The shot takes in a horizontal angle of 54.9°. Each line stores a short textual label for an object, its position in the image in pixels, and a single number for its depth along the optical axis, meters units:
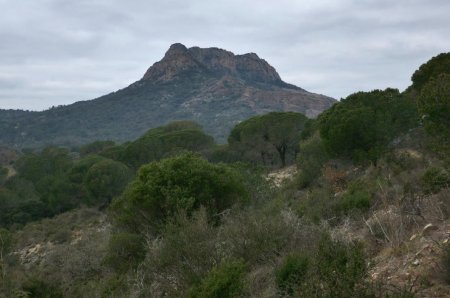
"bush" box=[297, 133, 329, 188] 22.61
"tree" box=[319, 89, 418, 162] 19.53
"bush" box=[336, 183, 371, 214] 11.06
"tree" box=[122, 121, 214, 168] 39.00
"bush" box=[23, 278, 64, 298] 11.97
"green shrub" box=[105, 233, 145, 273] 13.41
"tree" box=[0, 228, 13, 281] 21.36
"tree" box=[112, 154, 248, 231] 14.27
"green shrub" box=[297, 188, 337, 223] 11.12
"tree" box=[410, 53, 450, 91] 23.45
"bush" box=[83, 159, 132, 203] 33.38
